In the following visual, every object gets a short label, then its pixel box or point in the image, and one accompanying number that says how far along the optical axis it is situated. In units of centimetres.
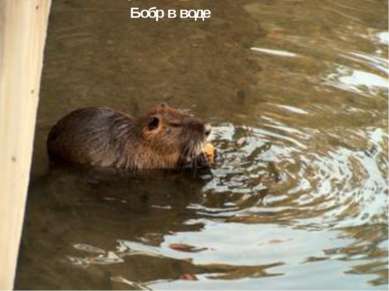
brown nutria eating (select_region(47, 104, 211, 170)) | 1049
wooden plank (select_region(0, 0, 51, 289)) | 645
